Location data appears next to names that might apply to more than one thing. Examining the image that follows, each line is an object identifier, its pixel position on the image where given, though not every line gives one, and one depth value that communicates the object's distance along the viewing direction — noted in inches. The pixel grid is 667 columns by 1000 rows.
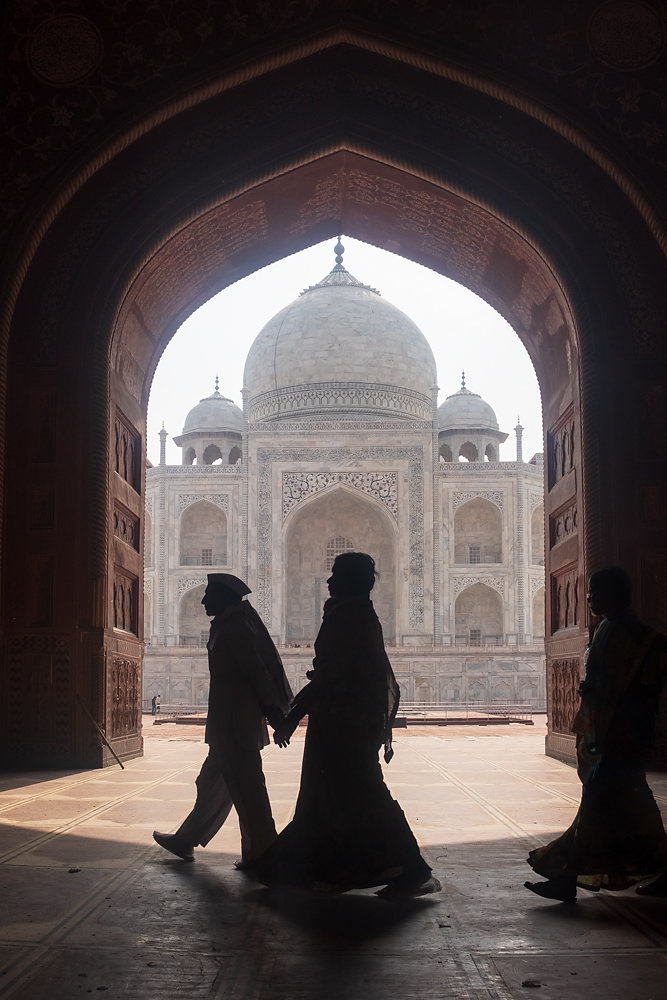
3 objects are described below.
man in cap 148.1
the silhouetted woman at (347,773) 131.6
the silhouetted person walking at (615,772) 126.9
